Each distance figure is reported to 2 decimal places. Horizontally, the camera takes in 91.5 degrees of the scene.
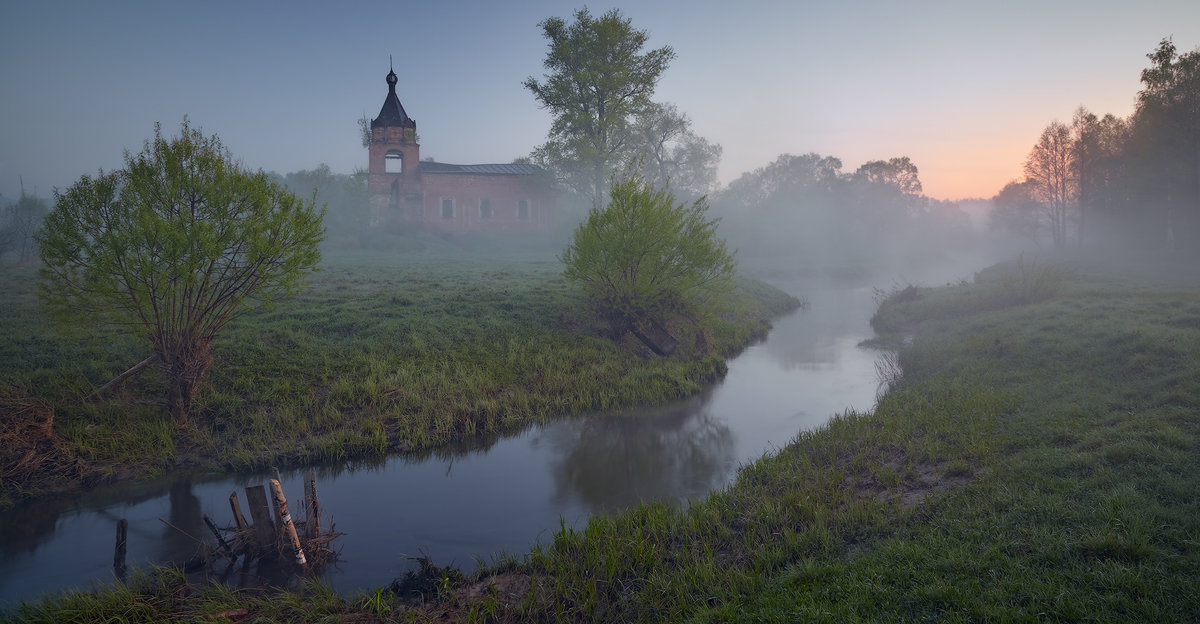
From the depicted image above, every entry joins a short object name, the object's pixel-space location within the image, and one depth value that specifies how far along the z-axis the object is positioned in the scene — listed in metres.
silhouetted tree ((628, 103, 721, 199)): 48.00
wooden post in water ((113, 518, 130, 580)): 6.95
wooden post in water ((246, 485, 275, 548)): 6.88
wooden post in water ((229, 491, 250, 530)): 6.98
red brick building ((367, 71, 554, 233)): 43.09
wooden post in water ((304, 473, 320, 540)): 7.19
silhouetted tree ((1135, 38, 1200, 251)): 29.44
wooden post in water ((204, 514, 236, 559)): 7.00
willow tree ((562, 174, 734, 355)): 16.48
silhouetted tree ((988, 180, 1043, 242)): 52.00
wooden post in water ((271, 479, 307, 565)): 6.91
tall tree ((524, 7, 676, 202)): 32.50
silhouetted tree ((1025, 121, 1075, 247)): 42.34
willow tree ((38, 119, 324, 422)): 9.91
